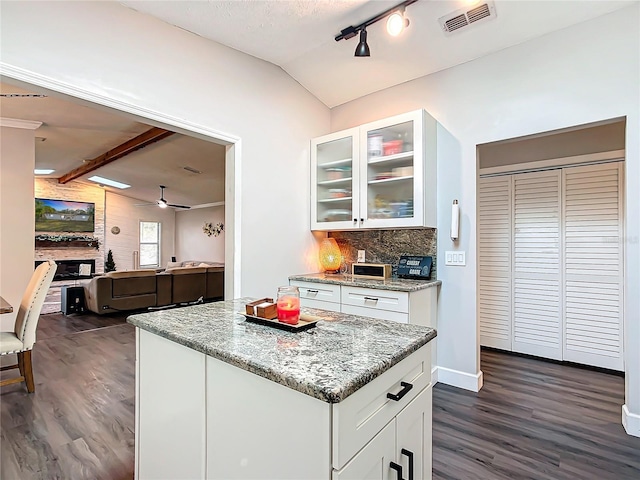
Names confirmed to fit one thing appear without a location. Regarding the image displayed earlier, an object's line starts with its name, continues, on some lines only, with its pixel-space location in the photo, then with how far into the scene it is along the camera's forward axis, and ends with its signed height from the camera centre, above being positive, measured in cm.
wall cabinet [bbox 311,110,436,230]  274 +60
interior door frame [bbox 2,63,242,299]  175 +80
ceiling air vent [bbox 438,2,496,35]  222 +156
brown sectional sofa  573 -92
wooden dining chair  269 -71
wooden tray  129 -34
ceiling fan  777 +103
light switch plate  281 -15
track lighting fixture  220 +153
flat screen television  808 +61
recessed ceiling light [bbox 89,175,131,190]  804 +145
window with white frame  1009 -13
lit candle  134 -28
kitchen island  84 -48
